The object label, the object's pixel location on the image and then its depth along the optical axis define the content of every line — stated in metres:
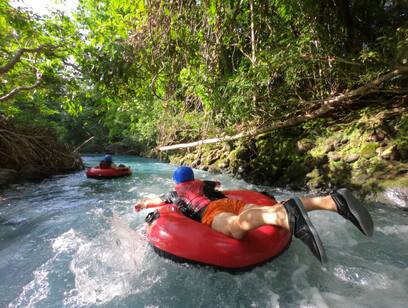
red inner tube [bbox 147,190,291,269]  2.56
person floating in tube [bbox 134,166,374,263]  2.19
